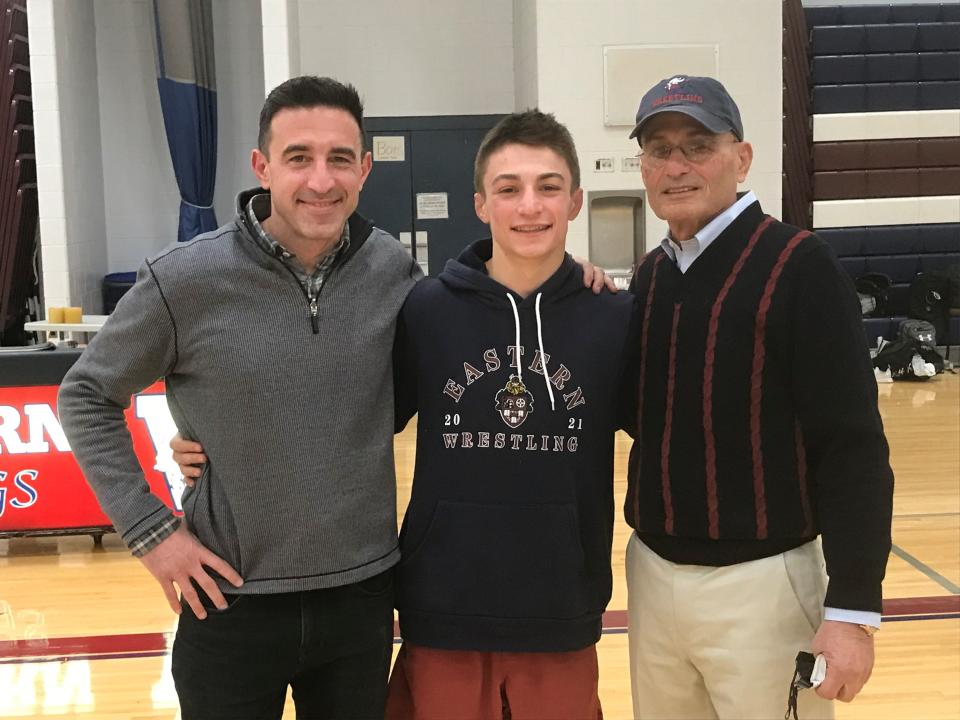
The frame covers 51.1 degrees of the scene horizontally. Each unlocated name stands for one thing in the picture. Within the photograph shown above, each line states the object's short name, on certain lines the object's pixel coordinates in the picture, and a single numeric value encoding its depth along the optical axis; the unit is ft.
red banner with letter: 15.97
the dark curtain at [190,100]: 27.73
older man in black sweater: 5.62
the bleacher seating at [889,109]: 32.60
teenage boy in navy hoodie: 5.98
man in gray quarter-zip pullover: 5.83
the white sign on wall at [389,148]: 30.94
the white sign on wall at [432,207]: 31.30
